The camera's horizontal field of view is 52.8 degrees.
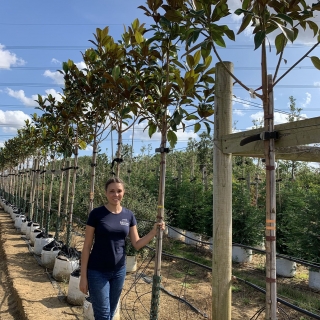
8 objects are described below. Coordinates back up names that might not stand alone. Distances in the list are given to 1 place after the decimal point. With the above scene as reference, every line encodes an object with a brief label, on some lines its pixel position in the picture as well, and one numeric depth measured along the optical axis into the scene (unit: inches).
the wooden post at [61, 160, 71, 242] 228.0
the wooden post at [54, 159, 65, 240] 246.4
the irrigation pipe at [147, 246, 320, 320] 75.2
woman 94.0
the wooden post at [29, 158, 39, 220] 375.0
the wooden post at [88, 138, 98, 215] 176.1
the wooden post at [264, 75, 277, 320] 63.1
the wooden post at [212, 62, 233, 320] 83.1
